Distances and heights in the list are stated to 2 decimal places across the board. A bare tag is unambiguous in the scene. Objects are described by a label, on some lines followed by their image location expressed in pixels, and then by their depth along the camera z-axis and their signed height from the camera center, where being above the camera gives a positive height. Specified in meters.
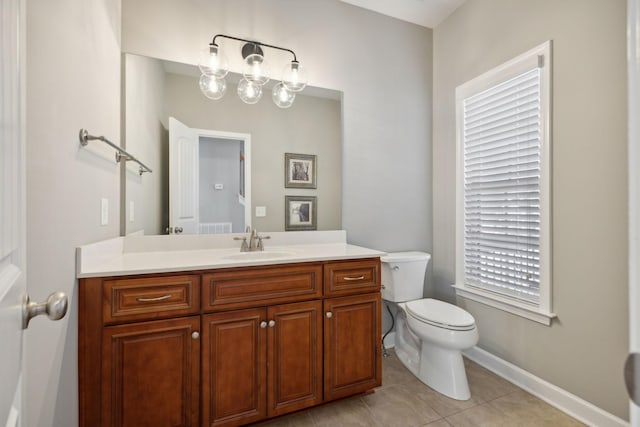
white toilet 1.78 -0.75
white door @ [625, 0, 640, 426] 0.41 +0.06
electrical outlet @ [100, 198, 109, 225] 1.41 +0.00
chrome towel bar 1.17 +0.29
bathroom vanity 1.22 -0.58
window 1.81 +0.17
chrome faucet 1.88 -0.21
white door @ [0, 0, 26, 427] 0.40 +0.00
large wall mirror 1.75 +0.39
